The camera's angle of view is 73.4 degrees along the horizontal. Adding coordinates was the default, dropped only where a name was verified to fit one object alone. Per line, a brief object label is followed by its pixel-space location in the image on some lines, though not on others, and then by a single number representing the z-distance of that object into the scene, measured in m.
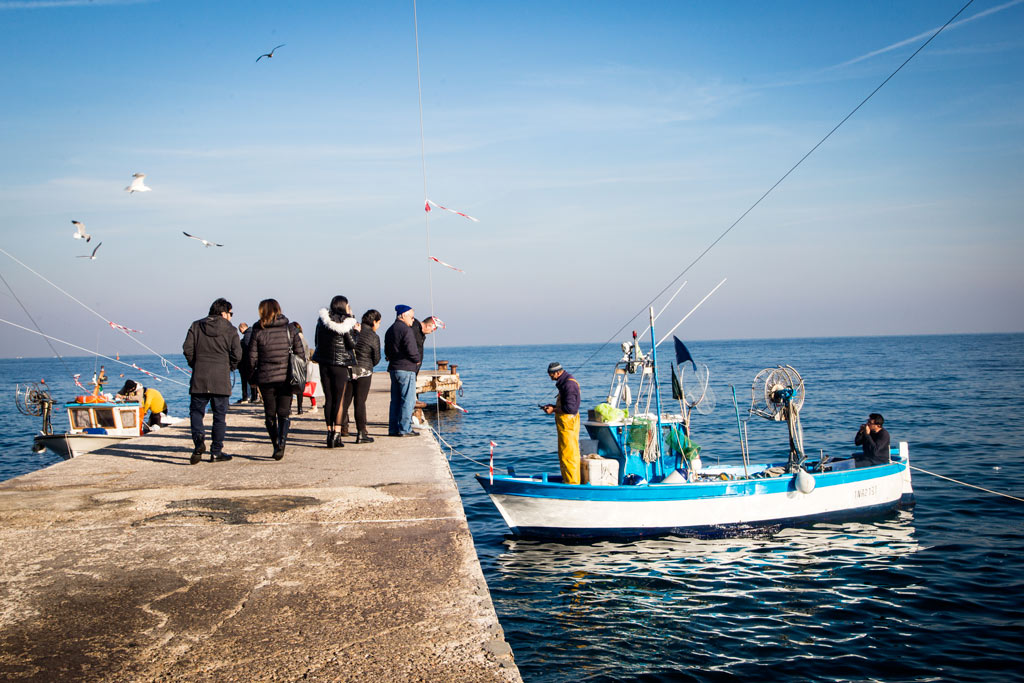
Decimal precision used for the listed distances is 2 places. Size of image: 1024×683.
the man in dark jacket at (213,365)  7.81
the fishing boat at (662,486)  12.04
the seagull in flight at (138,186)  12.29
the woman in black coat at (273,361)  7.92
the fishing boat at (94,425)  18.89
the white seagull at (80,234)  13.53
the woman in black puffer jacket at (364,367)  9.38
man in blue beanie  10.02
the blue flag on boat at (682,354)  11.84
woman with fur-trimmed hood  8.87
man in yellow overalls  10.97
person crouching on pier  18.08
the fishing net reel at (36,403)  20.08
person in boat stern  13.84
